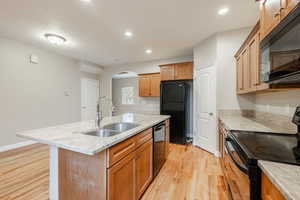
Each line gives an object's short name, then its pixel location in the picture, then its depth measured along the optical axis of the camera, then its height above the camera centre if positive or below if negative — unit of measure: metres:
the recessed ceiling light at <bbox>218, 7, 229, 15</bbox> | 2.24 +1.50
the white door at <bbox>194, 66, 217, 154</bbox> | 3.13 -0.25
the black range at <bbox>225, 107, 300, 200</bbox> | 0.84 -0.37
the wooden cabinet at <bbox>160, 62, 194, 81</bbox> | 3.96 +0.85
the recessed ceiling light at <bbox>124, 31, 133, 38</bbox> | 3.01 +1.49
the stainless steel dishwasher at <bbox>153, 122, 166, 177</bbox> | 2.09 -0.80
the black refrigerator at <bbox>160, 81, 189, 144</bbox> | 3.73 -0.20
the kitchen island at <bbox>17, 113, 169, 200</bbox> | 1.11 -0.61
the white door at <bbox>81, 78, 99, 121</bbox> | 5.44 +0.07
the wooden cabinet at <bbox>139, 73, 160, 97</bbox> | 4.77 +0.51
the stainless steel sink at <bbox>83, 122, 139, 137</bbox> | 1.72 -0.43
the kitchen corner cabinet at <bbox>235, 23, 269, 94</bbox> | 1.75 +0.51
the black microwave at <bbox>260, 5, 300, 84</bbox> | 0.85 +0.36
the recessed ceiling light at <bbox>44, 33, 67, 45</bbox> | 3.00 +1.39
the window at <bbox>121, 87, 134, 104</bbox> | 7.00 +0.20
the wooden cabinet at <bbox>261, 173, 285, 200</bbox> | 0.64 -0.48
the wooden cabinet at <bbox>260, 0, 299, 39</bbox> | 0.99 +0.74
